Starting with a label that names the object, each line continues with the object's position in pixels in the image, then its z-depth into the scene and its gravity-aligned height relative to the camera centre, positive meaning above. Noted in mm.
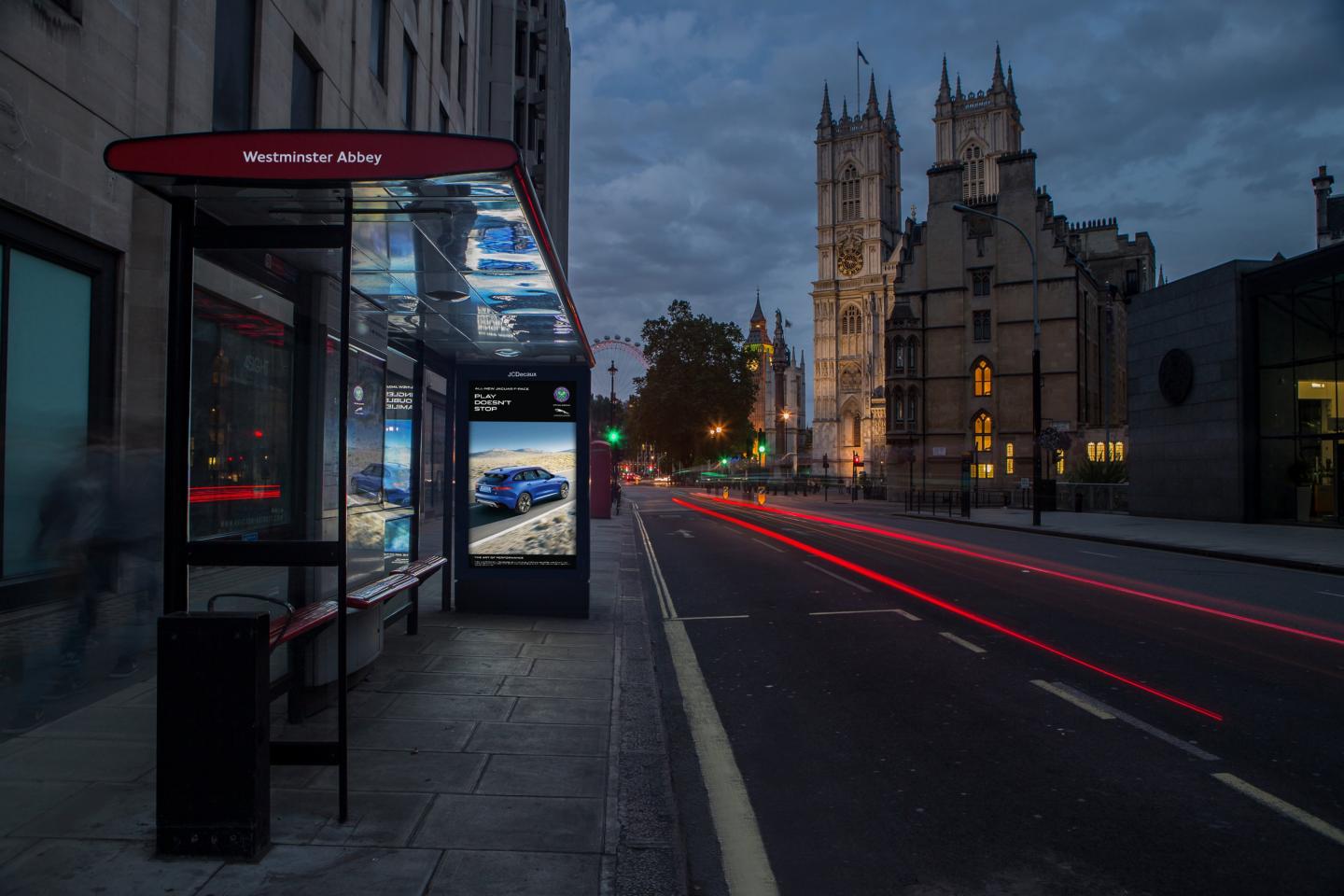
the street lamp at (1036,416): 29706 +1821
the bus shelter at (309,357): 4293 +759
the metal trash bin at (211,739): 3873 -1193
